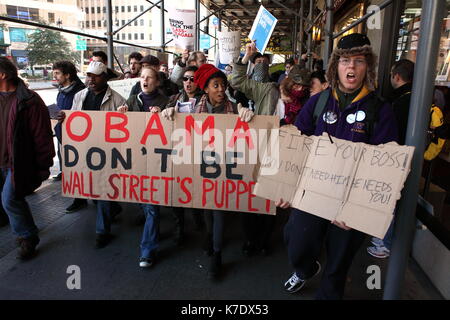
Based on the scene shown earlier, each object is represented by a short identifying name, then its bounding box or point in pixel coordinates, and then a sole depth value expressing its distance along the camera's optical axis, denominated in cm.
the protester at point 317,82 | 362
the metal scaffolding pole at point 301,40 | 1184
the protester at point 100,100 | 377
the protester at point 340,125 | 216
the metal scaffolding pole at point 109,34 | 581
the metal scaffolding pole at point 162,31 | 923
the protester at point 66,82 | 460
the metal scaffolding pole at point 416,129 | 183
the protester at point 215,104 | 317
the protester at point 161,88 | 433
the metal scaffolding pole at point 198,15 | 1060
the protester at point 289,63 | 827
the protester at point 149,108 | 334
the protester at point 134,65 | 553
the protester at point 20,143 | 324
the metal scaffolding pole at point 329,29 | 470
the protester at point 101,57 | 529
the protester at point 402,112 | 322
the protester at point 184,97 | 372
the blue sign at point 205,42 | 1712
